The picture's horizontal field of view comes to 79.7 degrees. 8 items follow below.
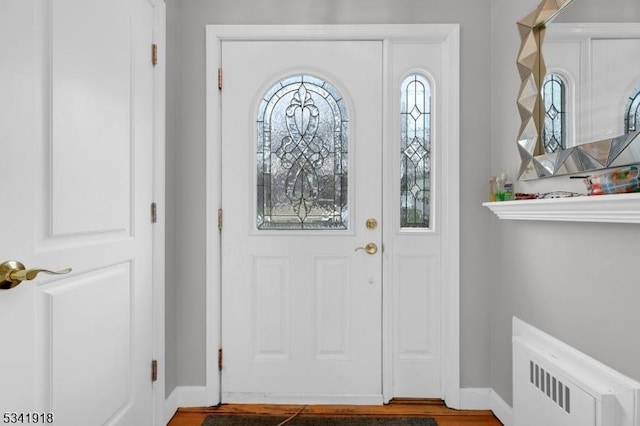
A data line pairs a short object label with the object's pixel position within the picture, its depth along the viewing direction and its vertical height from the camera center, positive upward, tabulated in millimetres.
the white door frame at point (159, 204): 1870 +28
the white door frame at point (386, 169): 2092 +226
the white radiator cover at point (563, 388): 1183 -610
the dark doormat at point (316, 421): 1977 -1103
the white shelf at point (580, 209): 1096 +3
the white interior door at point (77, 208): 1041 +6
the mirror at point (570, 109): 1226 +379
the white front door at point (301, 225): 2135 -86
